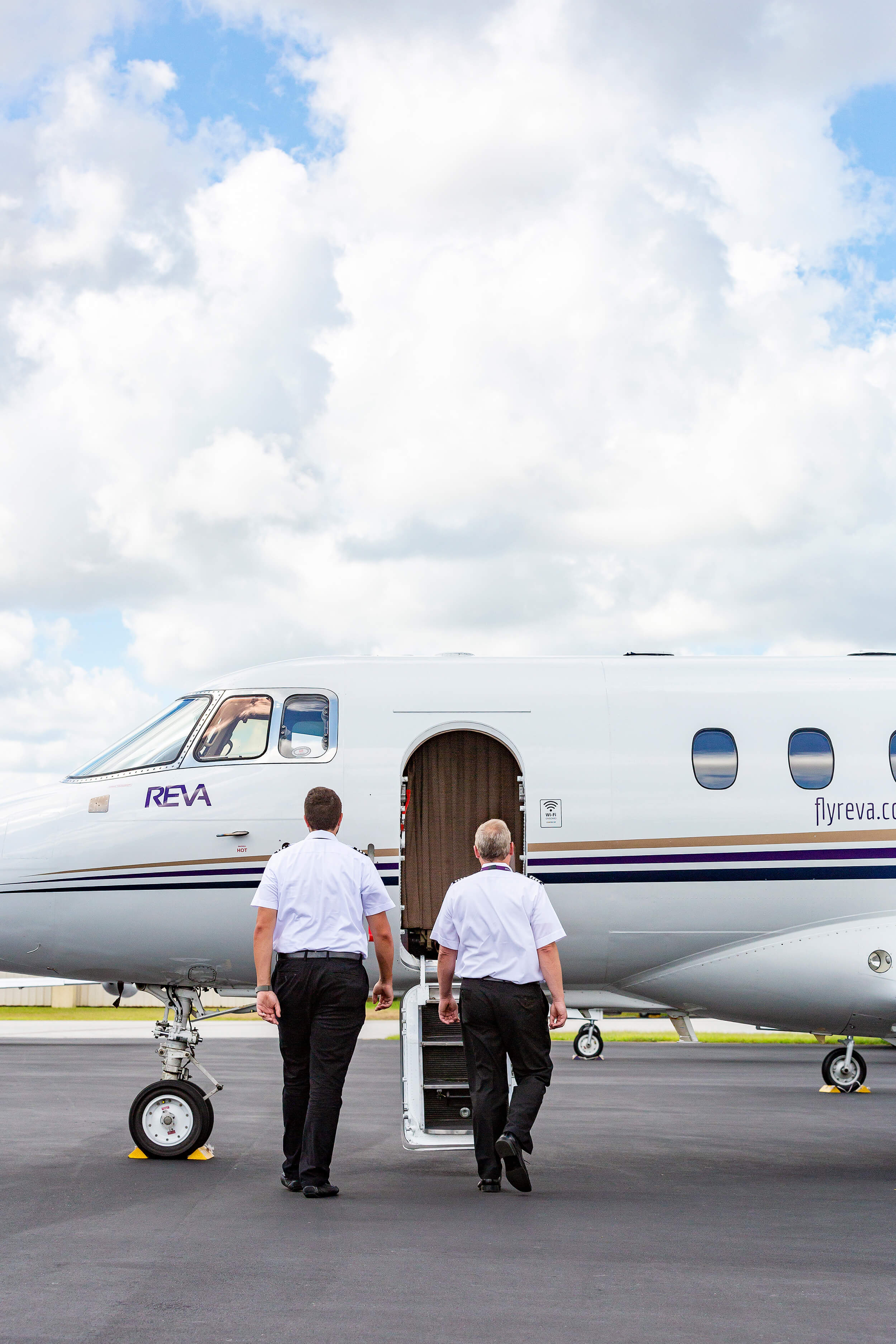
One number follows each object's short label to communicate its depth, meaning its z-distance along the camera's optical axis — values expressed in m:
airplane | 9.70
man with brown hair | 8.06
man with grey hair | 8.21
